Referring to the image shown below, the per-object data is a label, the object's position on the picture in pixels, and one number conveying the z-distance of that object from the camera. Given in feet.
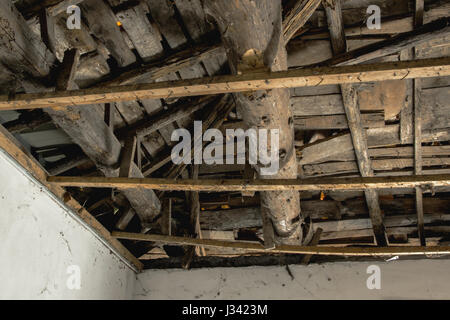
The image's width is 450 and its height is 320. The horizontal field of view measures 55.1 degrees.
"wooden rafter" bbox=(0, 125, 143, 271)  8.77
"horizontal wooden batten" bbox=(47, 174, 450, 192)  8.39
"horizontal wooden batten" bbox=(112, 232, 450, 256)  10.71
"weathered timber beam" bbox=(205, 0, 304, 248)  6.19
